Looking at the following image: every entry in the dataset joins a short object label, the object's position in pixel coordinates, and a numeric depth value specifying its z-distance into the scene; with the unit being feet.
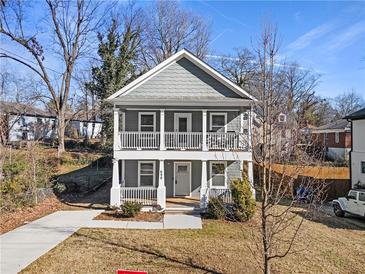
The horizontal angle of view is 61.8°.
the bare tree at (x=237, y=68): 146.32
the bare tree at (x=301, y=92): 160.76
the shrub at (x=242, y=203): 45.88
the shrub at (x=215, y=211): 47.11
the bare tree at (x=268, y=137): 21.58
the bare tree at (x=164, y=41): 136.67
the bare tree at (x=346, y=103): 244.22
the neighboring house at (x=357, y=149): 64.48
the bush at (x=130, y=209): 47.71
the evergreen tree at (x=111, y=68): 106.32
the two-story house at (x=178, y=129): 54.39
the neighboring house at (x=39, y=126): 54.70
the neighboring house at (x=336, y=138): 122.50
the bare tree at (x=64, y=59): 111.04
